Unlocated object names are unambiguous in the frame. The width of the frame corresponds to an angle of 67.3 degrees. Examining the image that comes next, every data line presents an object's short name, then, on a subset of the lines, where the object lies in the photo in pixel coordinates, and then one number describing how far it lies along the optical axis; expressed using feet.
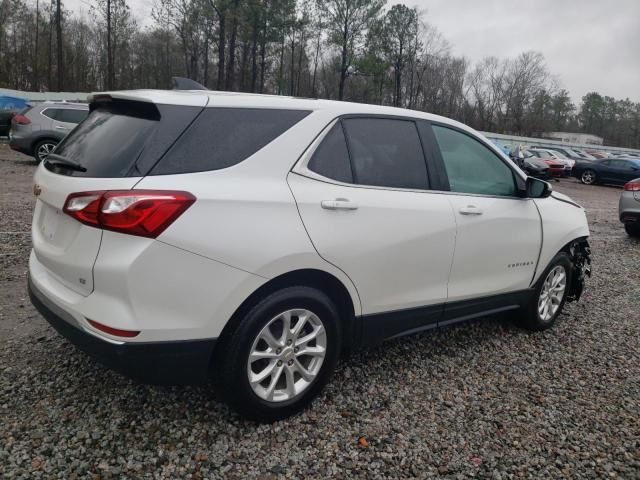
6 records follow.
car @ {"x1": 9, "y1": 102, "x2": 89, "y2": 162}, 41.91
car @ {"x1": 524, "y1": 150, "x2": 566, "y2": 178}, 81.76
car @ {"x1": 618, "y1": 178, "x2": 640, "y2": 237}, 28.89
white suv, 6.88
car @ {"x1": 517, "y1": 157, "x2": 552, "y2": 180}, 75.82
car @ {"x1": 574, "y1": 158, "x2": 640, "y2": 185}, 75.92
